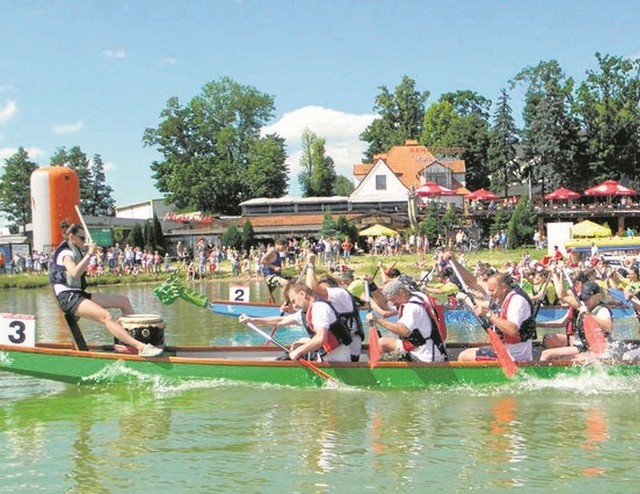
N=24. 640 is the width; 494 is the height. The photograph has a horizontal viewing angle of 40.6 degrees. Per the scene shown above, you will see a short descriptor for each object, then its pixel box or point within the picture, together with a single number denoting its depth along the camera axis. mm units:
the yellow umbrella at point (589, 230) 42781
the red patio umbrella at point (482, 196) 59094
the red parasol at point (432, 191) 55719
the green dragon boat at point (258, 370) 10891
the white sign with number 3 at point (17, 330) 11258
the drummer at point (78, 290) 10906
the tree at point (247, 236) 56062
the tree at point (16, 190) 84562
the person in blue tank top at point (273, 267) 15973
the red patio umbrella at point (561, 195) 57094
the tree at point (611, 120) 65500
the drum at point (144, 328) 11422
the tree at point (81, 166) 91062
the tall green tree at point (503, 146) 67688
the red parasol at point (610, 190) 56094
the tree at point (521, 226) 51000
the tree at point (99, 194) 92062
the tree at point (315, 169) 88250
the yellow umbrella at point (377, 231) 51062
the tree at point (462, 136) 73438
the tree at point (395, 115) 87812
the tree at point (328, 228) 53875
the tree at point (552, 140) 64125
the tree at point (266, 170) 77312
